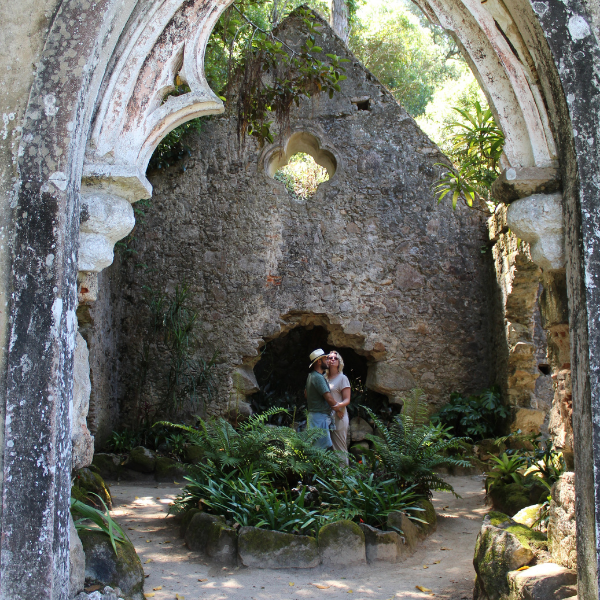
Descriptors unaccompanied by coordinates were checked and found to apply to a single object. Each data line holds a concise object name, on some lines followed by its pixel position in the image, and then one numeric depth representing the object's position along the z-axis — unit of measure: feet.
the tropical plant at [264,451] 15.21
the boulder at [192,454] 21.79
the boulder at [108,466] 20.93
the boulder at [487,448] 22.50
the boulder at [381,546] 12.87
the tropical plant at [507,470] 15.98
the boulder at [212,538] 12.55
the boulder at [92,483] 14.93
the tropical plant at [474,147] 14.97
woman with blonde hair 18.84
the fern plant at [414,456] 15.67
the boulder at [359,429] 25.43
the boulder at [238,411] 24.30
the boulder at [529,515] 10.97
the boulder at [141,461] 21.12
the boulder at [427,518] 14.62
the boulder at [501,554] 9.46
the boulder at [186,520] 14.15
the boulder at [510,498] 14.16
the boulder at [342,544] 12.49
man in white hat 18.22
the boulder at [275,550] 12.30
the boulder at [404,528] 13.42
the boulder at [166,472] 20.84
